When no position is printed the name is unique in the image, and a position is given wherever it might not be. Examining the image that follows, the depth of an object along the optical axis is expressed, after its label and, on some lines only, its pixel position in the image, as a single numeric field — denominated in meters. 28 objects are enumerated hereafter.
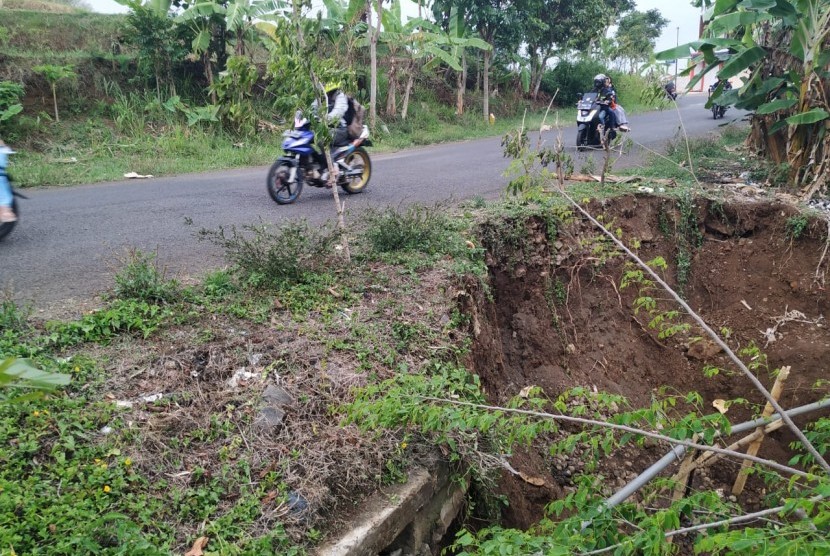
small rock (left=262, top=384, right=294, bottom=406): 3.20
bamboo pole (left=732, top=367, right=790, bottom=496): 3.55
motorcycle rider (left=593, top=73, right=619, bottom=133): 10.85
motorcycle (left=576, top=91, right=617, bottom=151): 11.01
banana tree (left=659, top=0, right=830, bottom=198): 7.14
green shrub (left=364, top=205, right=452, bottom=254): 5.19
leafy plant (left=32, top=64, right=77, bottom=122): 11.52
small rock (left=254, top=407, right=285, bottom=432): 3.04
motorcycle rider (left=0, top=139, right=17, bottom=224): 5.48
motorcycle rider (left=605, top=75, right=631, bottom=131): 10.99
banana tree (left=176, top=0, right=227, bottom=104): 12.35
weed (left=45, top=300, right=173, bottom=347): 3.56
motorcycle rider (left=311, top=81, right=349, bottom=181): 7.05
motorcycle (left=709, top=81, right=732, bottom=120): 18.32
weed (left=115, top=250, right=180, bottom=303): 4.05
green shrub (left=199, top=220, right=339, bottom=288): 4.41
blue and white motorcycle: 6.93
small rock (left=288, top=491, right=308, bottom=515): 2.64
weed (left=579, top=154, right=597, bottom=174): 7.42
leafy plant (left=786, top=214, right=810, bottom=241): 6.75
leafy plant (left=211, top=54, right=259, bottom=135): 12.23
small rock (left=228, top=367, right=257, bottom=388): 3.33
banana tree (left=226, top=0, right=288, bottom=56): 11.94
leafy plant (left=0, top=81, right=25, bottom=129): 10.67
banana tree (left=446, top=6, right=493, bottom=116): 15.80
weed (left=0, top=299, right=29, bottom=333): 3.56
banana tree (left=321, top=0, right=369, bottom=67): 13.90
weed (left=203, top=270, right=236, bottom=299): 4.26
